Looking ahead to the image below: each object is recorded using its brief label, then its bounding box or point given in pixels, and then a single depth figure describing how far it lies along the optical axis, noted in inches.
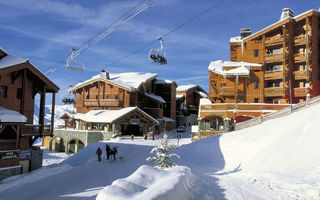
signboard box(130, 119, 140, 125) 1647.4
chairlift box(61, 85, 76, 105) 2295.8
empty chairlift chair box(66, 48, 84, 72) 1051.6
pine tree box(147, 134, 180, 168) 577.9
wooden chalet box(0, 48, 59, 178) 773.3
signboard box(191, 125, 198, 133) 1351.7
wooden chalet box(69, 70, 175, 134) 1848.2
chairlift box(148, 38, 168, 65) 1018.6
